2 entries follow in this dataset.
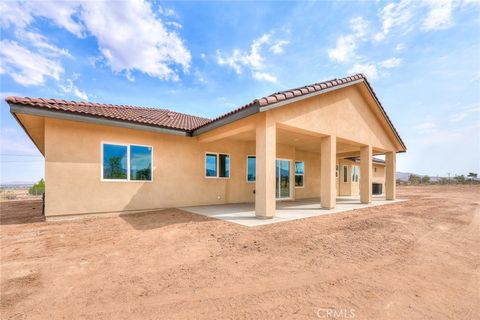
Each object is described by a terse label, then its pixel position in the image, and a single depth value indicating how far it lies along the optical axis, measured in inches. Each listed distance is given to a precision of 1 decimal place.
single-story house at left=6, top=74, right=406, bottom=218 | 272.2
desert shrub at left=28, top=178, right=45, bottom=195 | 872.8
